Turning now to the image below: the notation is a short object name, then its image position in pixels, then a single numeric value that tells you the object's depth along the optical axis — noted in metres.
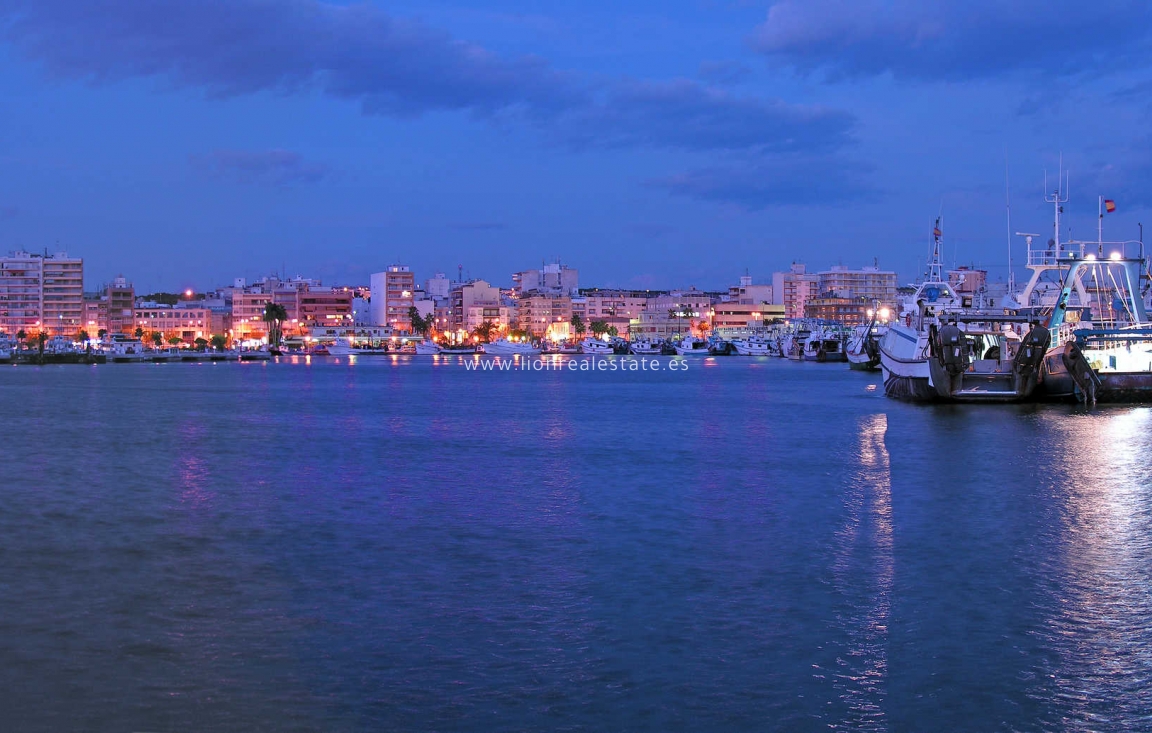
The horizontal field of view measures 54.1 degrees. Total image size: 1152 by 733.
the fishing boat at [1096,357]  41.18
